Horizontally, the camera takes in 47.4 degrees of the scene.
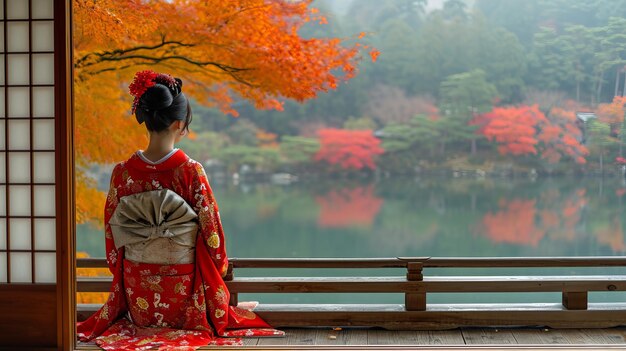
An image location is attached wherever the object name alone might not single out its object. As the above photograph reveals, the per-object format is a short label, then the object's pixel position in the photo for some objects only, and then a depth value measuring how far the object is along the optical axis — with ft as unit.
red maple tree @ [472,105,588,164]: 43.83
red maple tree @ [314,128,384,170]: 47.78
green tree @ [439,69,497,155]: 45.83
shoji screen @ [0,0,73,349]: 10.36
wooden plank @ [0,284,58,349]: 10.42
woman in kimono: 10.92
